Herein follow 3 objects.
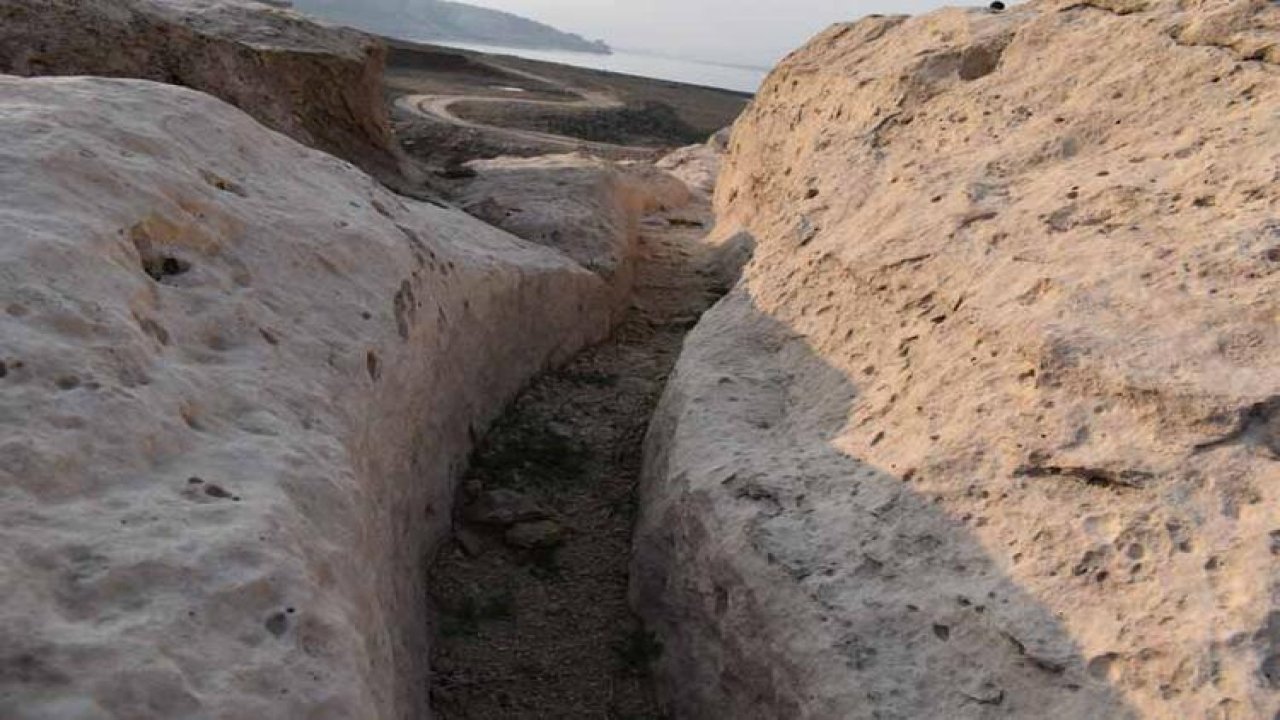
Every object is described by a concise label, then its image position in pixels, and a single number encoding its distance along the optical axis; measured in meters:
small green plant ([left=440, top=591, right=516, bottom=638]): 4.89
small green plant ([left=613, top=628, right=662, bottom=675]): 4.72
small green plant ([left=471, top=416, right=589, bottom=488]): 6.05
